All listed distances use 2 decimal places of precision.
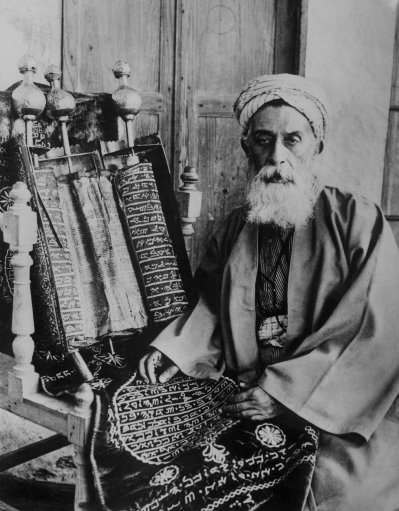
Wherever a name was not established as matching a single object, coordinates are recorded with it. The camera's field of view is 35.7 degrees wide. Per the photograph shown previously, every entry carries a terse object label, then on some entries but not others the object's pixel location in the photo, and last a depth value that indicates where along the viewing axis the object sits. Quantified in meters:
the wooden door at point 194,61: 2.80
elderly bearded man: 1.64
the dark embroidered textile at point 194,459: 1.47
